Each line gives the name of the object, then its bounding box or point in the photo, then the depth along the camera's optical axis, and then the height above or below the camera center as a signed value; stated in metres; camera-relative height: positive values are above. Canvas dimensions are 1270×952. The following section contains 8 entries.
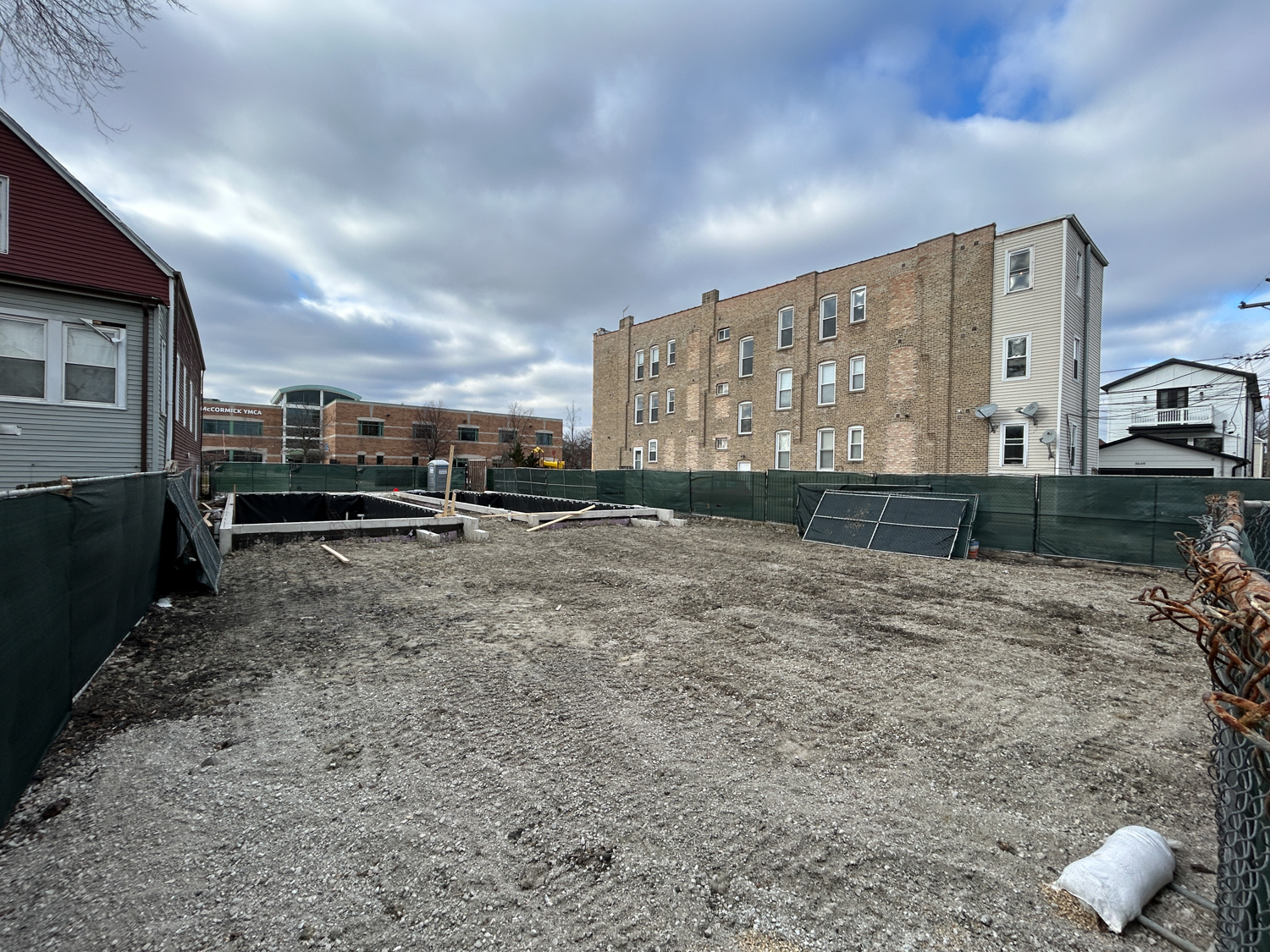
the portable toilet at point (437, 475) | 31.25 -0.66
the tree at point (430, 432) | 60.06 +3.22
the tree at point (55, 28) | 5.16 +3.92
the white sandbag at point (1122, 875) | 2.30 -1.66
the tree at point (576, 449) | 68.03 +2.22
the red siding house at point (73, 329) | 10.27 +2.37
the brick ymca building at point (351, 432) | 57.16 +2.98
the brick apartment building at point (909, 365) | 19.16 +4.47
